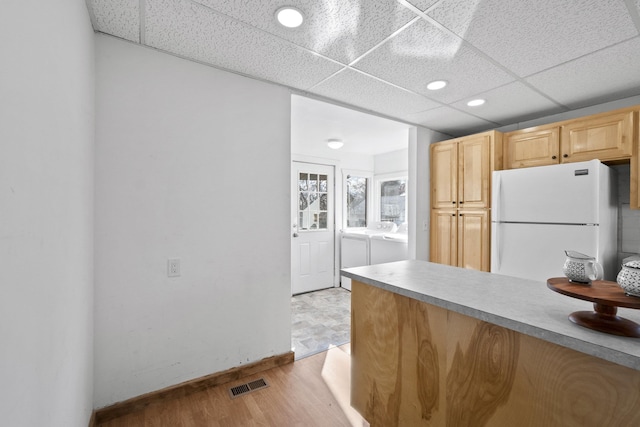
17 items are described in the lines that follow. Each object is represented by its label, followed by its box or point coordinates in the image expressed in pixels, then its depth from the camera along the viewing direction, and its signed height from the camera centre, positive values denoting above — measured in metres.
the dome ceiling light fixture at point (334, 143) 3.88 +0.96
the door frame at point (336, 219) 4.75 -0.12
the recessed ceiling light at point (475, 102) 2.60 +1.03
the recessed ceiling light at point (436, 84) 2.23 +1.03
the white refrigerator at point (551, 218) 2.17 -0.04
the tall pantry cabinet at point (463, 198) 2.98 +0.16
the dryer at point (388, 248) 3.73 -0.49
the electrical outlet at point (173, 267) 1.85 -0.37
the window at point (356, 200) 5.05 +0.22
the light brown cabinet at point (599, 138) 2.26 +0.63
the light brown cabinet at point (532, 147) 2.66 +0.65
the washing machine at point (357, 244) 4.24 -0.50
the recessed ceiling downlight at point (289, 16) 1.43 +1.02
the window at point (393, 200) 4.74 +0.21
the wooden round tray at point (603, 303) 0.80 -0.25
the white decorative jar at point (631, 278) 0.80 -0.19
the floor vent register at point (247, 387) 1.93 -1.23
